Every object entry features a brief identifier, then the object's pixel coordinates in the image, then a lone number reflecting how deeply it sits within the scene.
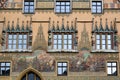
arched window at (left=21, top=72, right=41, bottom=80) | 20.98
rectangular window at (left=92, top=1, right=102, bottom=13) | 22.06
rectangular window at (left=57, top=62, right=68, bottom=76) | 21.03
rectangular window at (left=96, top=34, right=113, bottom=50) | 21.42
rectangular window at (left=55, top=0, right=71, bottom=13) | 22.08
